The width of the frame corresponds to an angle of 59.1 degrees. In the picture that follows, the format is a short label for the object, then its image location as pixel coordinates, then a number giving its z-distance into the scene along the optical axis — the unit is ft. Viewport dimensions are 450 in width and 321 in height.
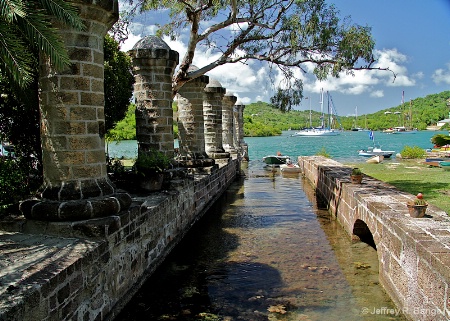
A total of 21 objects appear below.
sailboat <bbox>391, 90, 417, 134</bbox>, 361.88
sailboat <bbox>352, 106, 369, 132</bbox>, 459.03
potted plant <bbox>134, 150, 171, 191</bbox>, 26.07
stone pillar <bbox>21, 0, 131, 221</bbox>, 16.62
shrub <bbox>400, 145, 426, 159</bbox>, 89.15
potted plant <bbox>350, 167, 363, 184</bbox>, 32.14
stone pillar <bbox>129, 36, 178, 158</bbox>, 28.43
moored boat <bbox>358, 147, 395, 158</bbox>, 96.22
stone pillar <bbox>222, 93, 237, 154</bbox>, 69.00
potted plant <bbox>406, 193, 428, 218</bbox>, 18.79
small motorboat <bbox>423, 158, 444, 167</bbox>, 65.77
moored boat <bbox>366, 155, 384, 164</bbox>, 80.73
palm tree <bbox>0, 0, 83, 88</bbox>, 15.12
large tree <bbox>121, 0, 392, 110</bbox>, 36.24
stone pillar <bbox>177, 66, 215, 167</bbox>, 42.16
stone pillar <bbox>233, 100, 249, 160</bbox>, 83.84
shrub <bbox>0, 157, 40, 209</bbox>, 21.25
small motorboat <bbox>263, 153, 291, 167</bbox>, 75.77
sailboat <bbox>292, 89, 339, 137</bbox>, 289.74
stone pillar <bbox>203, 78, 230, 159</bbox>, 51.26
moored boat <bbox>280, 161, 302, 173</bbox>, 66.18
